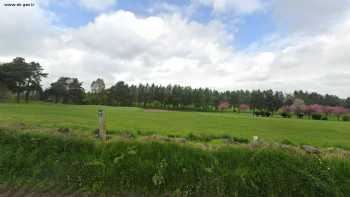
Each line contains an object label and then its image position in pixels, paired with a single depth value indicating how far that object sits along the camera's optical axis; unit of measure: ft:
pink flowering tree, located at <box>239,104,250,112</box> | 319.96
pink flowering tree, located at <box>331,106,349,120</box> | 253.22
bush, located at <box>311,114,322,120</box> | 217.60
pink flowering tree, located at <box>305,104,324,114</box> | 258.00
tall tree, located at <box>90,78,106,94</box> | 349.82
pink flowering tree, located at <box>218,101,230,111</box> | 313.42
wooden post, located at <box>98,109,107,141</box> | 23.77
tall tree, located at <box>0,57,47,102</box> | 222.89
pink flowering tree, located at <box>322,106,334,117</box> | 261.24
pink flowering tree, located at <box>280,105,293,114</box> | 255.93
